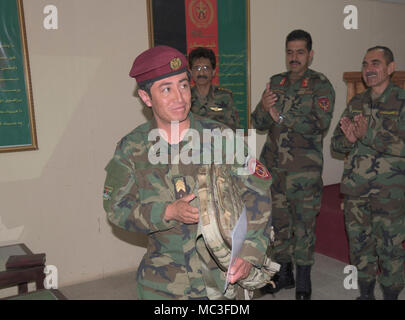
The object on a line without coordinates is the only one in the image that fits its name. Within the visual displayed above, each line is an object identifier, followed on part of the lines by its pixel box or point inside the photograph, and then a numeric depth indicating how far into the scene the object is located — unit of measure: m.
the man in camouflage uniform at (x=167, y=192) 1.26
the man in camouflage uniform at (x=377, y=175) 2.50
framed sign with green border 2.86
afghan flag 3.43
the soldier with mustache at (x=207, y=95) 3.25
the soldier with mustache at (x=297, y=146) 2.85
